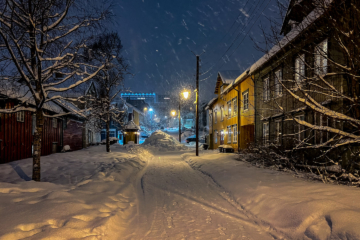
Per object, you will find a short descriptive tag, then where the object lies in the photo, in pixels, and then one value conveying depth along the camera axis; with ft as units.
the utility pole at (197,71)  65.31
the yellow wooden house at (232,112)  61.31
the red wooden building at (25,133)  39.17
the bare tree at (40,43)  20.93
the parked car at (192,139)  172.14
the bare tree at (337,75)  19.67
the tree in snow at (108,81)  60.85
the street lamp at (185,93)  67.94
